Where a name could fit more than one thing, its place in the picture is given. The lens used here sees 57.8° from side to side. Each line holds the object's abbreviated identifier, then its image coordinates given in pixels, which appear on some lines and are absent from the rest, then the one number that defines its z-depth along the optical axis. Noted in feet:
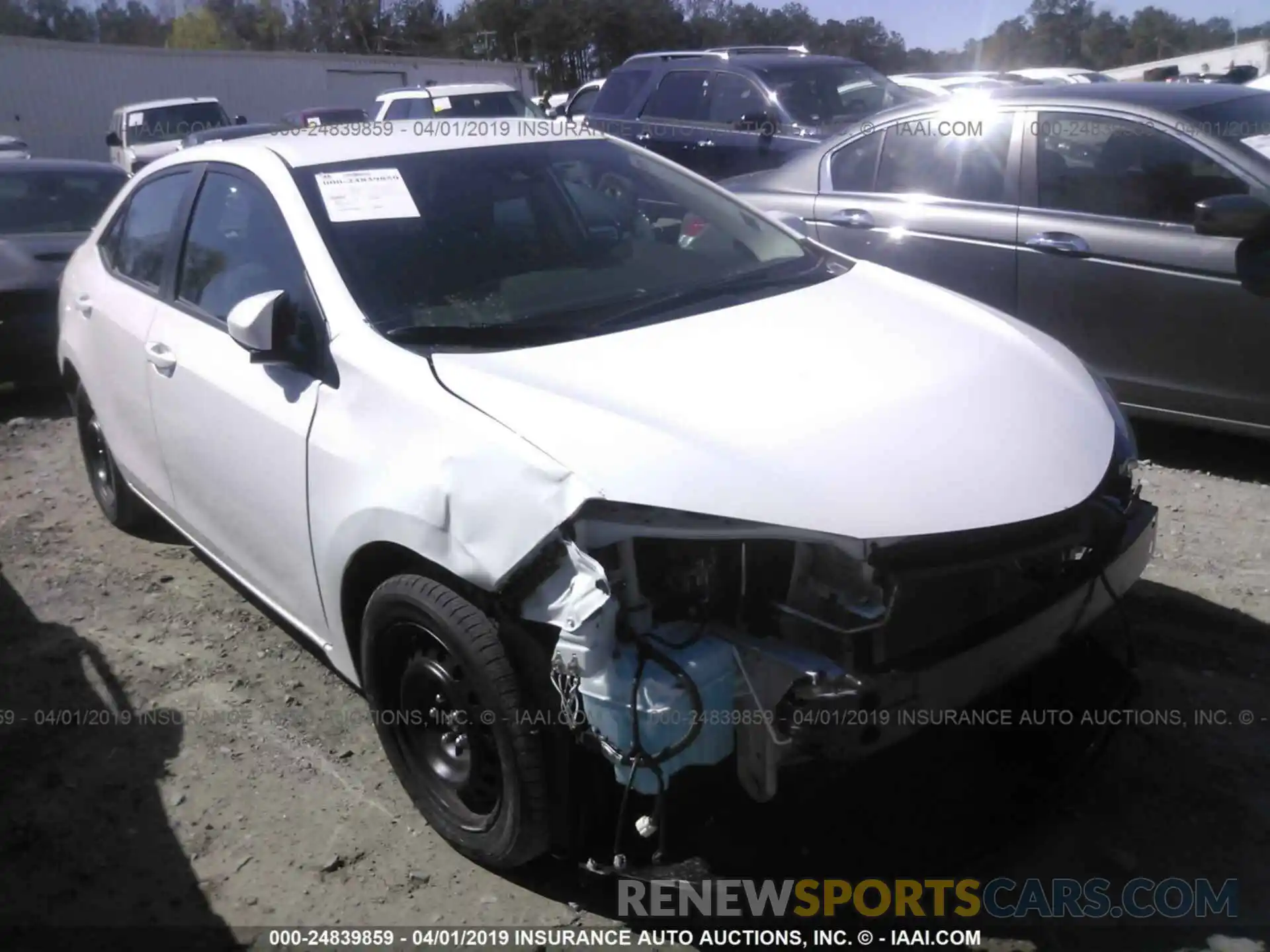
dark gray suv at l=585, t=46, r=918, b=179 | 31.24
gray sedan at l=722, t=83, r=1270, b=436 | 15.06
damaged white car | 7.50
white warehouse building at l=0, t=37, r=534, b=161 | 91.61
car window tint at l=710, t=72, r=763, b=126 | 32.01
